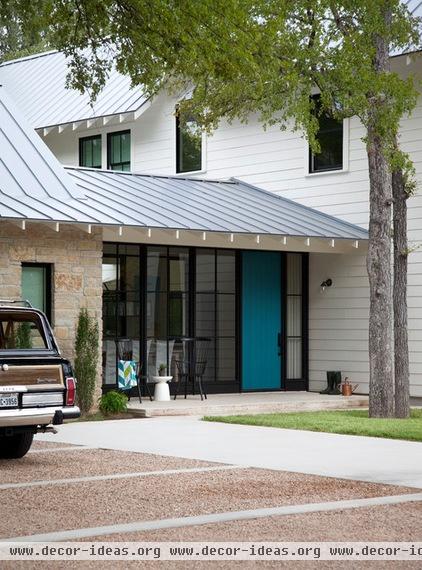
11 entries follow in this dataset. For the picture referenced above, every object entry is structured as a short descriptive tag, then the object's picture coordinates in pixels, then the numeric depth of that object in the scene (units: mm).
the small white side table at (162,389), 20031
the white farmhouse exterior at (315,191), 21188
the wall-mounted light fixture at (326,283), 22938
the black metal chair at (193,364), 21016
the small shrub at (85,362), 18078
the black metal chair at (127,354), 20277
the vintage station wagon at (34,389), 11781
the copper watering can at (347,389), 22078
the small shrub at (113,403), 18172
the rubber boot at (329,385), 22328
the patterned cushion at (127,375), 19406
